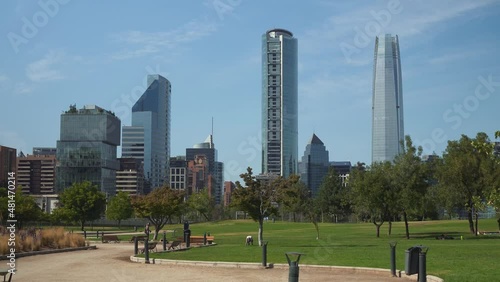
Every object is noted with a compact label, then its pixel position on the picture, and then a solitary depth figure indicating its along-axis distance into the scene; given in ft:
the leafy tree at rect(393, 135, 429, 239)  180.86
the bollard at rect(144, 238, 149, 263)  89.07
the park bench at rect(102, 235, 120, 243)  162.81
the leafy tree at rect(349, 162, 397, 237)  186.09
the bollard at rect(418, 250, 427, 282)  55.42
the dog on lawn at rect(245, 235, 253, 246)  137.49
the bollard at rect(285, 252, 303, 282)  51.60
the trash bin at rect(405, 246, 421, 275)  57.57
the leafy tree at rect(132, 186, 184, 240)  156.56
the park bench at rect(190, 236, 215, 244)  137.80
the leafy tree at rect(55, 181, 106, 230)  262.88
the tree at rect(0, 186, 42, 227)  229.45
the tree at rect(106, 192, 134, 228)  320.09
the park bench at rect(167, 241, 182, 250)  120.70
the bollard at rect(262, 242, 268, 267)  78.69
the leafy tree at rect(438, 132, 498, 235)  177.35
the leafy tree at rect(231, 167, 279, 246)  135.54
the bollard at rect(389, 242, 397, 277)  67.41
